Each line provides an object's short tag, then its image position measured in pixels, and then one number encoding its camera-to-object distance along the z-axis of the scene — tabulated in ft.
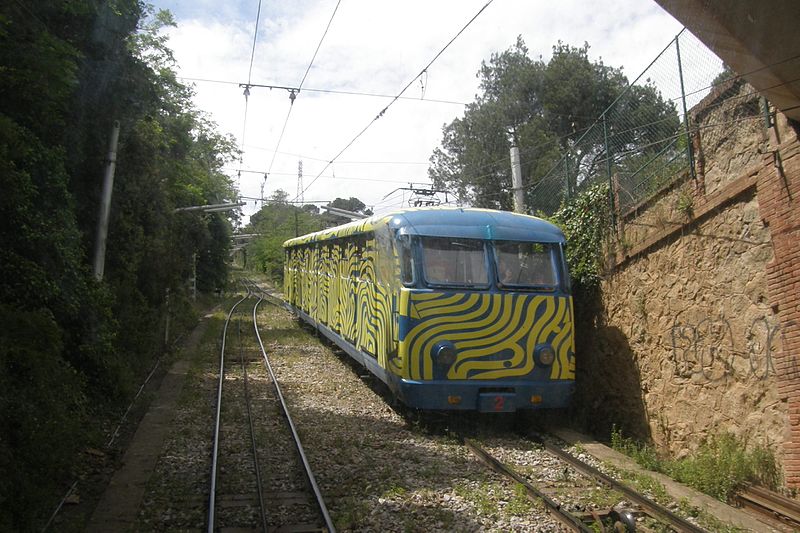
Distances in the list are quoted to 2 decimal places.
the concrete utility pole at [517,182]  45.83
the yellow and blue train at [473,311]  28.09
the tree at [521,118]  99.96
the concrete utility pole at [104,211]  39.81
